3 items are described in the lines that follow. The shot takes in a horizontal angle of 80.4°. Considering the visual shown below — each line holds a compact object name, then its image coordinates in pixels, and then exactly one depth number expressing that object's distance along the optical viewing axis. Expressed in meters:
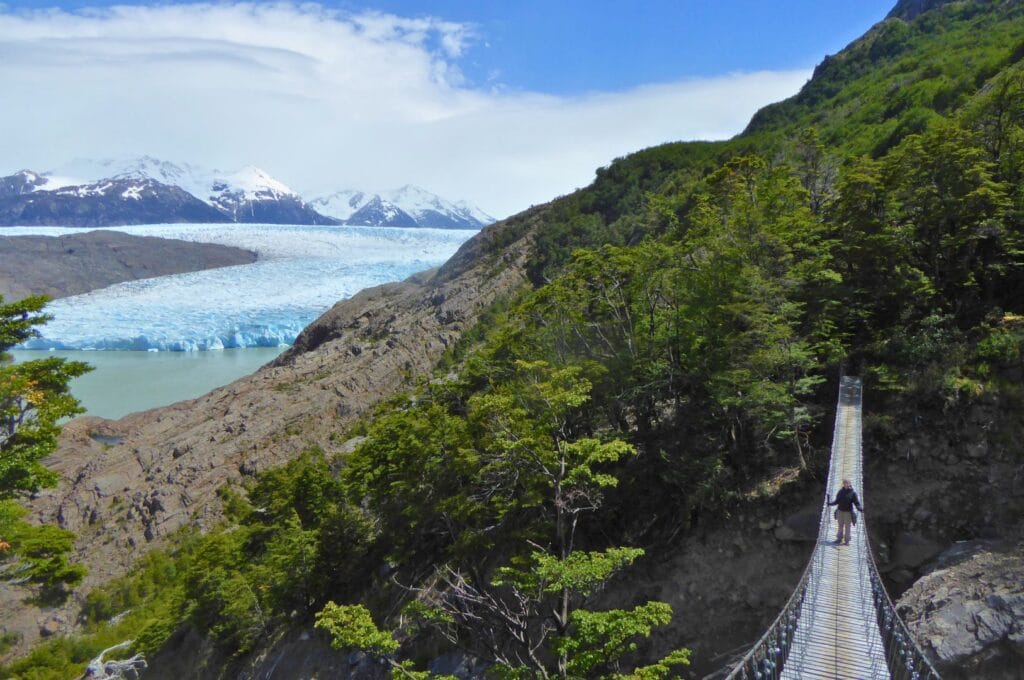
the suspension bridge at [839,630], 6.47
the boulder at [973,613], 7.41
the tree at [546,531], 7.92
